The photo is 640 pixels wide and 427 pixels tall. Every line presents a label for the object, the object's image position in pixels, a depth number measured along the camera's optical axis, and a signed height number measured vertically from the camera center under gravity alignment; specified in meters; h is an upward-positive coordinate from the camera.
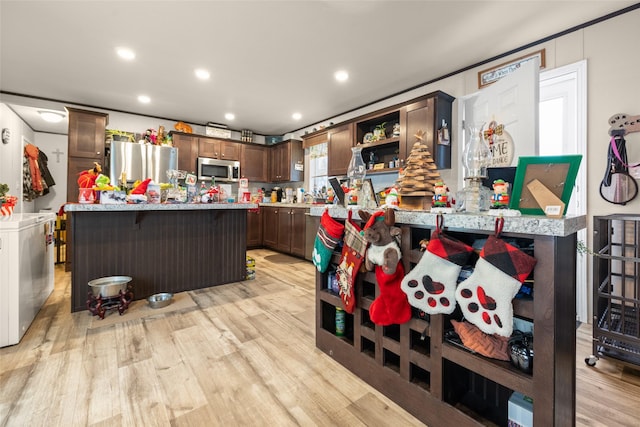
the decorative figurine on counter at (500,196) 1.00 +0.06
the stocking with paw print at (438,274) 1.04 -0.25
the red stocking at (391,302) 1.24 -0.41
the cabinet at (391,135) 3.03 +1.03
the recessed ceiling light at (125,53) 2.68 +1.60
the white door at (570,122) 2.25 +0.79
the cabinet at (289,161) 5.38 +1.02
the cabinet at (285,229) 4.49 -0.32
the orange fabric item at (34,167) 3.96 +0.65
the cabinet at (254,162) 5.59 +1.03
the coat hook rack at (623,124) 2.00 +0.67
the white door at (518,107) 1.10 +0.47
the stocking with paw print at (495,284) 0.88 -0.24
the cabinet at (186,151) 4.79 +1.09
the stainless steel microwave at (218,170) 5.03 +0.81
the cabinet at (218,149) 5.05 +1.21
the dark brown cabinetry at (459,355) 0.87 -0.60
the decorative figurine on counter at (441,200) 1.16 +0.05
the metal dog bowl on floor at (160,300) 2.47 -0.82
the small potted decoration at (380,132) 3.73 +1.10
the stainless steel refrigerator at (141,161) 4.08 +0.80
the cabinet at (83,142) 3.81 +0.99
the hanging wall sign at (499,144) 1.18 +0.30
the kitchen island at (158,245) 2.40 -0.34
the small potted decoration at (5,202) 1.95 +0.06
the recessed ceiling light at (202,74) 3.11 +1.62
